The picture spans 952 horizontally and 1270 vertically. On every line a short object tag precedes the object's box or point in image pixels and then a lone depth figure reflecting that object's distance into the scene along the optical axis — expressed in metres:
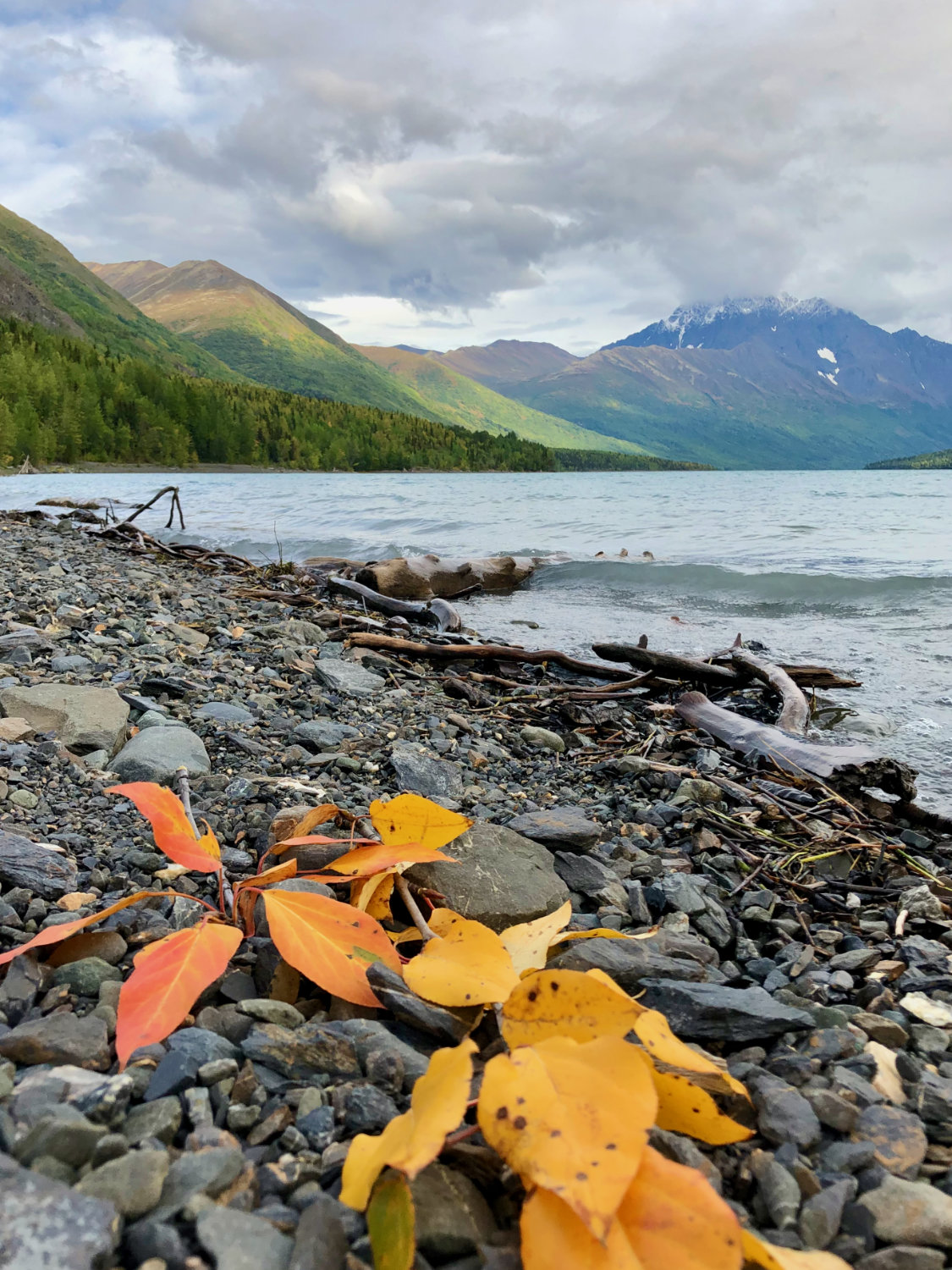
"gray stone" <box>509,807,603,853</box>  0.90
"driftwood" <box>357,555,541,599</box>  6.92
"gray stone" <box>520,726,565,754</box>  1.44
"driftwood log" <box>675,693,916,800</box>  1.19
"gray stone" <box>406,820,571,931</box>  0.71
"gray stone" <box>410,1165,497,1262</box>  0.41
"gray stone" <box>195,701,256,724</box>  1.19
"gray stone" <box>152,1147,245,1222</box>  0.42
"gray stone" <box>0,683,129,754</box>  0.97
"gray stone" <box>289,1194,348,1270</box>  0.40
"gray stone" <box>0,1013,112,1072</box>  0.50
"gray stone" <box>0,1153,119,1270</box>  0.38
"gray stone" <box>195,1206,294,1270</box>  0.40
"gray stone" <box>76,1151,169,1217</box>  0.42
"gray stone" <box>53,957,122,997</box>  0.57
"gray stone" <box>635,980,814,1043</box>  0.60
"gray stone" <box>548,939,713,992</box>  0.63
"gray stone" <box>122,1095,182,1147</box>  0.46
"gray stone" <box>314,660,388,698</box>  3.43
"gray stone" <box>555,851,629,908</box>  0.84
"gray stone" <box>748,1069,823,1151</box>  0.51
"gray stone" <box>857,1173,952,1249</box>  0.46
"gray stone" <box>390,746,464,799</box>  1.04
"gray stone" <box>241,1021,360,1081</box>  0.52
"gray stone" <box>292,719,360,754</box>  1.17
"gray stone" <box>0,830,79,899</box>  0.67
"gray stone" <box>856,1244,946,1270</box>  0.44
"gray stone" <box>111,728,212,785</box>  0.92
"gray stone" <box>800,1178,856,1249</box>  0.46
